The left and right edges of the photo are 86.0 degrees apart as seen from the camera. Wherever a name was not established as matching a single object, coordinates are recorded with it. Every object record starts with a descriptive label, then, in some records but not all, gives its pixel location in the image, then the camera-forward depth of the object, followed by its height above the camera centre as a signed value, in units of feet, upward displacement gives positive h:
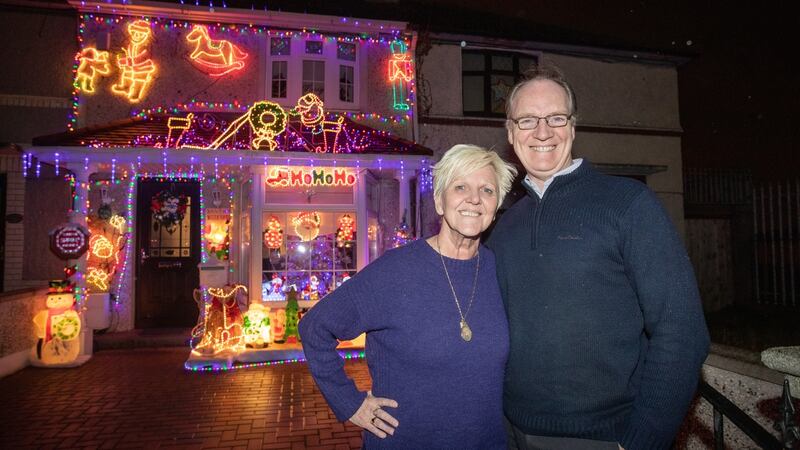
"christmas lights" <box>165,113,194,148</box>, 23.99 +6.67
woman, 6.13 -1.45
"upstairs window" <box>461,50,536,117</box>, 33.35 +12.18
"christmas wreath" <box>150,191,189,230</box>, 28.35 +2.02
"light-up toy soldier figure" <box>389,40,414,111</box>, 30.17 +11.73
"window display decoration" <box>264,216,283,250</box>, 26.17 +0.23
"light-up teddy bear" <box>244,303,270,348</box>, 23.29 -4.88
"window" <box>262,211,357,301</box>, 26.40 -0.79
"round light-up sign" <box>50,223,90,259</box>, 22.24 -0.02
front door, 27.96 -0.89
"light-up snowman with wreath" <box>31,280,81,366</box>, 21.80 -4.66
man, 4.95 -0.85
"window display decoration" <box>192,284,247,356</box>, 22.36 -4.53
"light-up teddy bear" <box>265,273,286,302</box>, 26.30 -3.15
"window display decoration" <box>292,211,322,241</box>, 26.89 +0.85
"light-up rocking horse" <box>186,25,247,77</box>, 27.89 +12.17
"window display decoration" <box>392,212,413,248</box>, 26.11 +0.31
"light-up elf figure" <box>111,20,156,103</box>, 26.91 +10.91
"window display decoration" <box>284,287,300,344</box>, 24.27 -4.69
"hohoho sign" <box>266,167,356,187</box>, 25.18 +3.70
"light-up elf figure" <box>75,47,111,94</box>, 26.30 +10.69
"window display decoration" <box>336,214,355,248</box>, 27.22 +0.53
